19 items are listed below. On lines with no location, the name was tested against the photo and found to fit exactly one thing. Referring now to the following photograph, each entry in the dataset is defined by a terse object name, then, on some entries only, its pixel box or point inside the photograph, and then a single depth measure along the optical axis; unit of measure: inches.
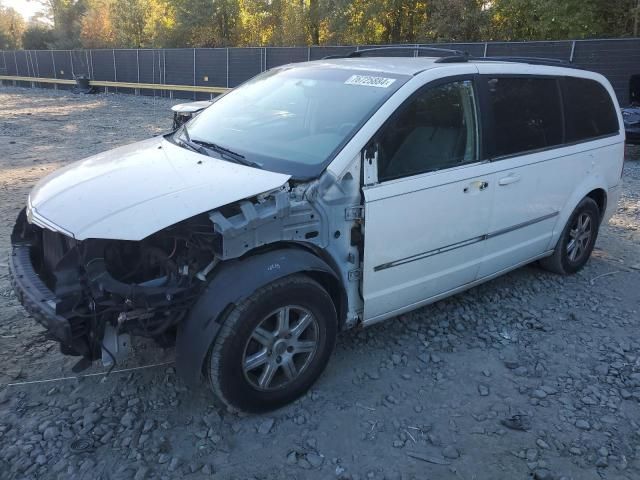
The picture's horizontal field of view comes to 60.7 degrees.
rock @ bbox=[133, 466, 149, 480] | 99.6
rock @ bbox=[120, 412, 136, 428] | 112.7
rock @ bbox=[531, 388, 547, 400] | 127.6
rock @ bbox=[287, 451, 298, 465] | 105.0
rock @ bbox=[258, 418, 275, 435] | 112.8
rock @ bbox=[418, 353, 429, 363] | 140.3
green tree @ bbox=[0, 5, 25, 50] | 2089.1
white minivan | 103.7
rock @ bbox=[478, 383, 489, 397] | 127.6
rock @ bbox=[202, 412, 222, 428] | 113.9
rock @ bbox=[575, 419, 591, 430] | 116.9
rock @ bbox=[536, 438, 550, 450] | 111.1
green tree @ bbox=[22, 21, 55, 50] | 1922.0
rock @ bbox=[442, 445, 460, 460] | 108.0
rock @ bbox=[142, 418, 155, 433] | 111.4
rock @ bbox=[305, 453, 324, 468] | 104.6
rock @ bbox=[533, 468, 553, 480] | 103.2
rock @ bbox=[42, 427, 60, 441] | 108.2
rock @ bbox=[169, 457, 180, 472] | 102.0
